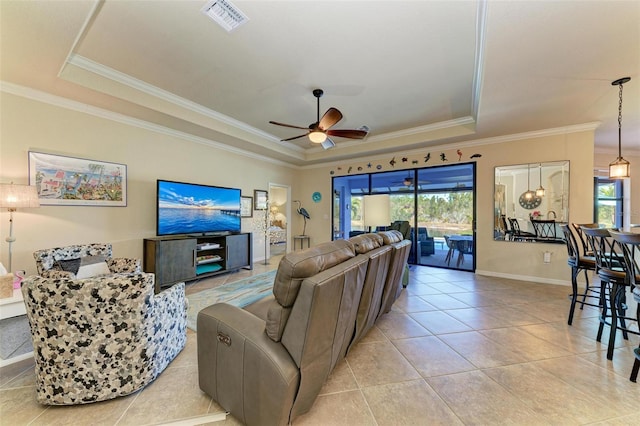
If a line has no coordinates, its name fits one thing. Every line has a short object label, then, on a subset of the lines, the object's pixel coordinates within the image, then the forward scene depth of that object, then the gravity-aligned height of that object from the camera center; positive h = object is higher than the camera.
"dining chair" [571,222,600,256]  3.09 -0.20
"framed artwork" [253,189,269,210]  5.96 +0.30
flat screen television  3.98 +0.03
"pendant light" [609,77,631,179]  3.03 +0.53
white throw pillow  2.54 -0.62
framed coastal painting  2.99 +0.41
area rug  3.08 -1.23
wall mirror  4.25 +0.17
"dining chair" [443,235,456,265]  5.42 -0.82
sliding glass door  5.18 +0.06
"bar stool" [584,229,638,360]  2.04 -0.60
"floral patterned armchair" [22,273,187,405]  1.47 -0.79
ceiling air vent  2.02 +1.72
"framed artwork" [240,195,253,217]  5.63 +0.11
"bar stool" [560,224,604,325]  2.70 -0.58
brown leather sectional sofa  1.21 -0.71
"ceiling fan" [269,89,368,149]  3.14 +1.14
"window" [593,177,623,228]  6.11 +0.24
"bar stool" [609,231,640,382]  1.74 -0.46
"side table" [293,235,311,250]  7.15 -0.85
